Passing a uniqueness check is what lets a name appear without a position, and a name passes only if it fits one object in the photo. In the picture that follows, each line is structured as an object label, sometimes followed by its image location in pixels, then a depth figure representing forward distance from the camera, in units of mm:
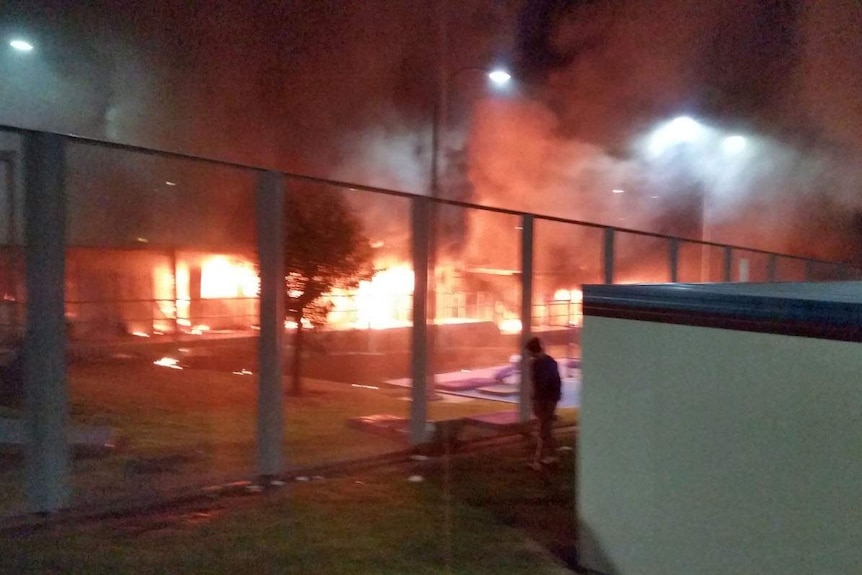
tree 8727
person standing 7484
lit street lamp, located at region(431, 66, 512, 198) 12652
